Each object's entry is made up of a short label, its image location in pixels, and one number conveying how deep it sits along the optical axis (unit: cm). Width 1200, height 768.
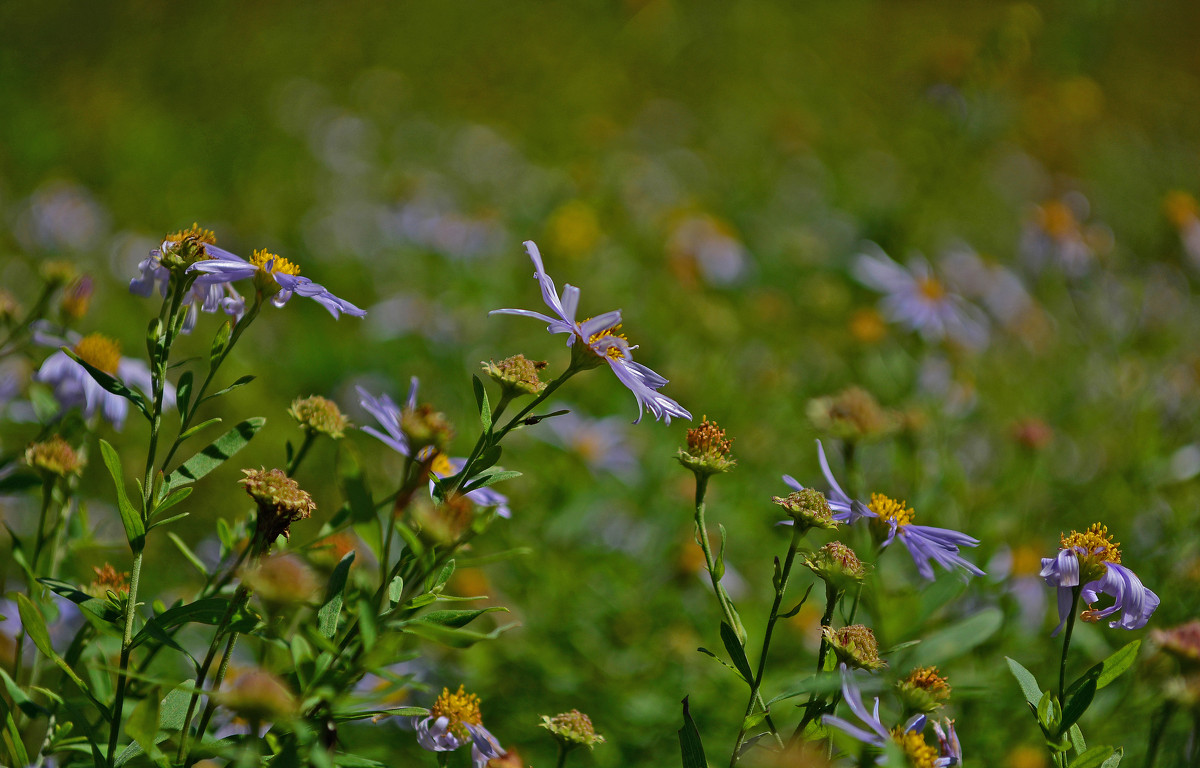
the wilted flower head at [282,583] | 114
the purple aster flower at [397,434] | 121
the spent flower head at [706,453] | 123
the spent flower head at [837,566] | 120
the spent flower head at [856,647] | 120
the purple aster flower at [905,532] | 124
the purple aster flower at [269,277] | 120
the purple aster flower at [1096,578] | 121
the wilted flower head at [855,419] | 129
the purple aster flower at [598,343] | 121
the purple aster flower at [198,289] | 121
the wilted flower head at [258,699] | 113
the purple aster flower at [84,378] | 127
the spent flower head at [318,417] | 120
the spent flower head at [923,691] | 120
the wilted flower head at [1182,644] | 121
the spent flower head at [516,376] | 120
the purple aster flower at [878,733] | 117
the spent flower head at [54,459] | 122
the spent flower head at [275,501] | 118
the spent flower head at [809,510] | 121
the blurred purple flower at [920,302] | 193
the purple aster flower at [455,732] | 122
